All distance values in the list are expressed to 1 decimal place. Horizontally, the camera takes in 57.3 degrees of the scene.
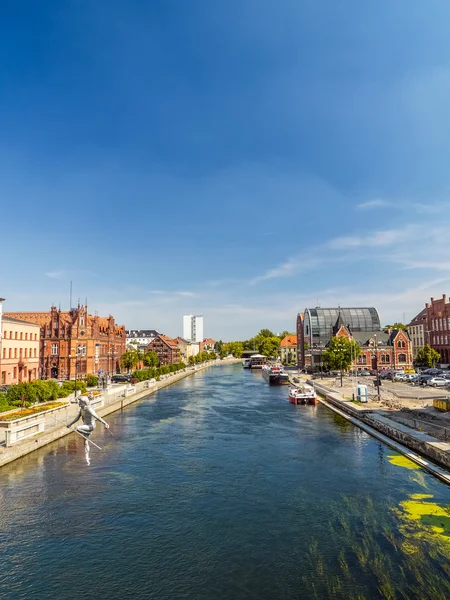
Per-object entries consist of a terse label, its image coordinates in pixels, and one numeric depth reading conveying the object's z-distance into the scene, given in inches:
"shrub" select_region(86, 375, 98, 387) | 2615.7
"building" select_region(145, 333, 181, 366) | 6060.5
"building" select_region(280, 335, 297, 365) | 7381.9
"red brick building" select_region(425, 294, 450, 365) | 4050.2
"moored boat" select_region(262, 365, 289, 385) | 3769.7
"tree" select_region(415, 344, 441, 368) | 3600.4
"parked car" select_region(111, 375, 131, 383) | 3286.4
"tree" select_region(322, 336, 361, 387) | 3218.5
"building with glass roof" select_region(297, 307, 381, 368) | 5113.2
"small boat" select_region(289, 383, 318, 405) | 2342.5
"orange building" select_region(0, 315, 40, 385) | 2566.4
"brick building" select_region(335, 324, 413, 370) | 4382.4
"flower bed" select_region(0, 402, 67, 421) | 1421.3
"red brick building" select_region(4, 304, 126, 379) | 3398.1
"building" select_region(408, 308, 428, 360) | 4537.4
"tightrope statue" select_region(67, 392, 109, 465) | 885.2
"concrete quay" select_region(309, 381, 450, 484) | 1034.1
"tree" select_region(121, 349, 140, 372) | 4018.2
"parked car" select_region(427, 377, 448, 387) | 2527.1
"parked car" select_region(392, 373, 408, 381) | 2920.8
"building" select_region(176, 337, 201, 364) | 7598.9
